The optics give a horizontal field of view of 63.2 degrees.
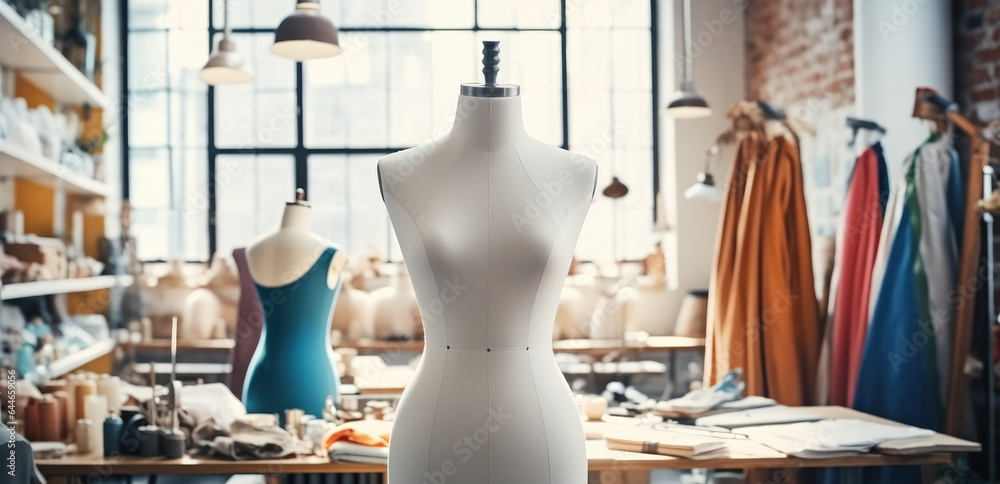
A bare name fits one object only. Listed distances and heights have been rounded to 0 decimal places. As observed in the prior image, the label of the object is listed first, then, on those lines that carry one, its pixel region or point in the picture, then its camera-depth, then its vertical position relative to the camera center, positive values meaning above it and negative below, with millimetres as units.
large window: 5754 +971
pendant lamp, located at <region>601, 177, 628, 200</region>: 4871 +313
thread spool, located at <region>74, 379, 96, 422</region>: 2432 -446
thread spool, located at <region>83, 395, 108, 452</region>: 2234 -481
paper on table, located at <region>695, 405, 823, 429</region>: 2383 -530
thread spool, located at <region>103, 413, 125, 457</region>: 2184 -510
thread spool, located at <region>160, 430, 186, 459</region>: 2191 -542
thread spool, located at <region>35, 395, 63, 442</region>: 2328 -503
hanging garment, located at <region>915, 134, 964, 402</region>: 2877 -5
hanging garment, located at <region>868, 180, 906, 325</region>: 2988 +12
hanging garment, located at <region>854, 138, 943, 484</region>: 2865 -384
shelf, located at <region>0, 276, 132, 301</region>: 3189 -194
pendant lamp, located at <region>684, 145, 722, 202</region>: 4469 +278
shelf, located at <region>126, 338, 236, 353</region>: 4965 -621
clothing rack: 2816 -179
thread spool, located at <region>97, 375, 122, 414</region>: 2484 -447
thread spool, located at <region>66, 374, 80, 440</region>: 2396 -485
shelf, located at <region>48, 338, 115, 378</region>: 3619 -554
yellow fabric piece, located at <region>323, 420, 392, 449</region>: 2115 -508
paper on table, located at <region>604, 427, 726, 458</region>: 2072 -525
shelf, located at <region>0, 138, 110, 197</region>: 3240 +342
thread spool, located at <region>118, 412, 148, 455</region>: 2203 -531
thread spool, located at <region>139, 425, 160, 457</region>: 2199 -534
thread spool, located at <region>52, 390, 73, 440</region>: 2373 -491
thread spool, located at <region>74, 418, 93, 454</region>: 2221 -521
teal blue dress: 2395 -316
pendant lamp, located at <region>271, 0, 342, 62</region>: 2896 +747
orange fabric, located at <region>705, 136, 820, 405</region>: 3383 -204
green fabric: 2869 -182
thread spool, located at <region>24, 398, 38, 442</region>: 2322 -506
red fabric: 3150 -111
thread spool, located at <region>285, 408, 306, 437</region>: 2303 -496
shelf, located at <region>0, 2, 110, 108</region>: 3301 +857
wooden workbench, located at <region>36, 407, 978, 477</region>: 2068 -573
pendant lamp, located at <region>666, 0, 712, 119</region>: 4250 +726
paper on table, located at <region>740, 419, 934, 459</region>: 2100 -533
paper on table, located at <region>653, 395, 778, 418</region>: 2480 -518
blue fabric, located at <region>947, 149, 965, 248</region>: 2926 +146
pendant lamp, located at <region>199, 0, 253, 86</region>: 3457 +757
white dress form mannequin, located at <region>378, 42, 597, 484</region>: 1526 -102
